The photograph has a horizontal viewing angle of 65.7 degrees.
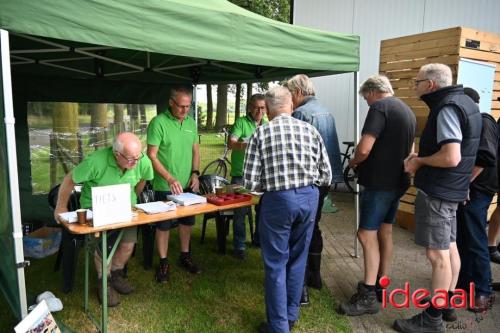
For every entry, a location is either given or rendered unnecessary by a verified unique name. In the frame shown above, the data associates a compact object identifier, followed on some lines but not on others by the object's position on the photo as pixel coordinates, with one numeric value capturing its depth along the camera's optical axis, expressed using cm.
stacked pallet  421
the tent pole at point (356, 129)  352
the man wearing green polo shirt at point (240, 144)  367
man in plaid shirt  218
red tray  283
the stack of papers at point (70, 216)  230
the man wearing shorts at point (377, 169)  253
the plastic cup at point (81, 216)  224
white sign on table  218
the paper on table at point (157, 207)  255
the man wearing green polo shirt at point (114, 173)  241
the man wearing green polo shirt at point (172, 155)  303
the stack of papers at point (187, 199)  278
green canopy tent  191
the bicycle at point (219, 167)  733
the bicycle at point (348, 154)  651
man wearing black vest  222
